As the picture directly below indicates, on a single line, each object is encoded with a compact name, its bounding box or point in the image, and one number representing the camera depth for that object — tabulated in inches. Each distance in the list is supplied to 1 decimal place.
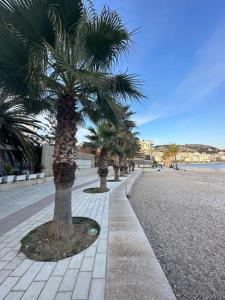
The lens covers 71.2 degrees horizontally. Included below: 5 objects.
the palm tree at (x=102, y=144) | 320.6
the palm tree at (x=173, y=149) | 2284.8
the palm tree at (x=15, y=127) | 182.2
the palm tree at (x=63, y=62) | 97.1
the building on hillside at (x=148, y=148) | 2791.7
